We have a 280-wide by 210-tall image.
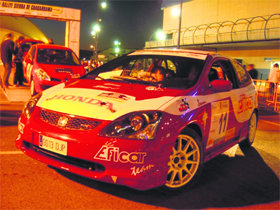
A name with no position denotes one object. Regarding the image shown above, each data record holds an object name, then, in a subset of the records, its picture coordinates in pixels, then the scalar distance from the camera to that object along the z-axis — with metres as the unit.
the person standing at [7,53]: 10.90
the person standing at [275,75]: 13.42
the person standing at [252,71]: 13.84
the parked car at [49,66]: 8.87
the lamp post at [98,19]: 23.98
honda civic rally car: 2.88
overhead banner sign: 15.89
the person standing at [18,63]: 11.49
